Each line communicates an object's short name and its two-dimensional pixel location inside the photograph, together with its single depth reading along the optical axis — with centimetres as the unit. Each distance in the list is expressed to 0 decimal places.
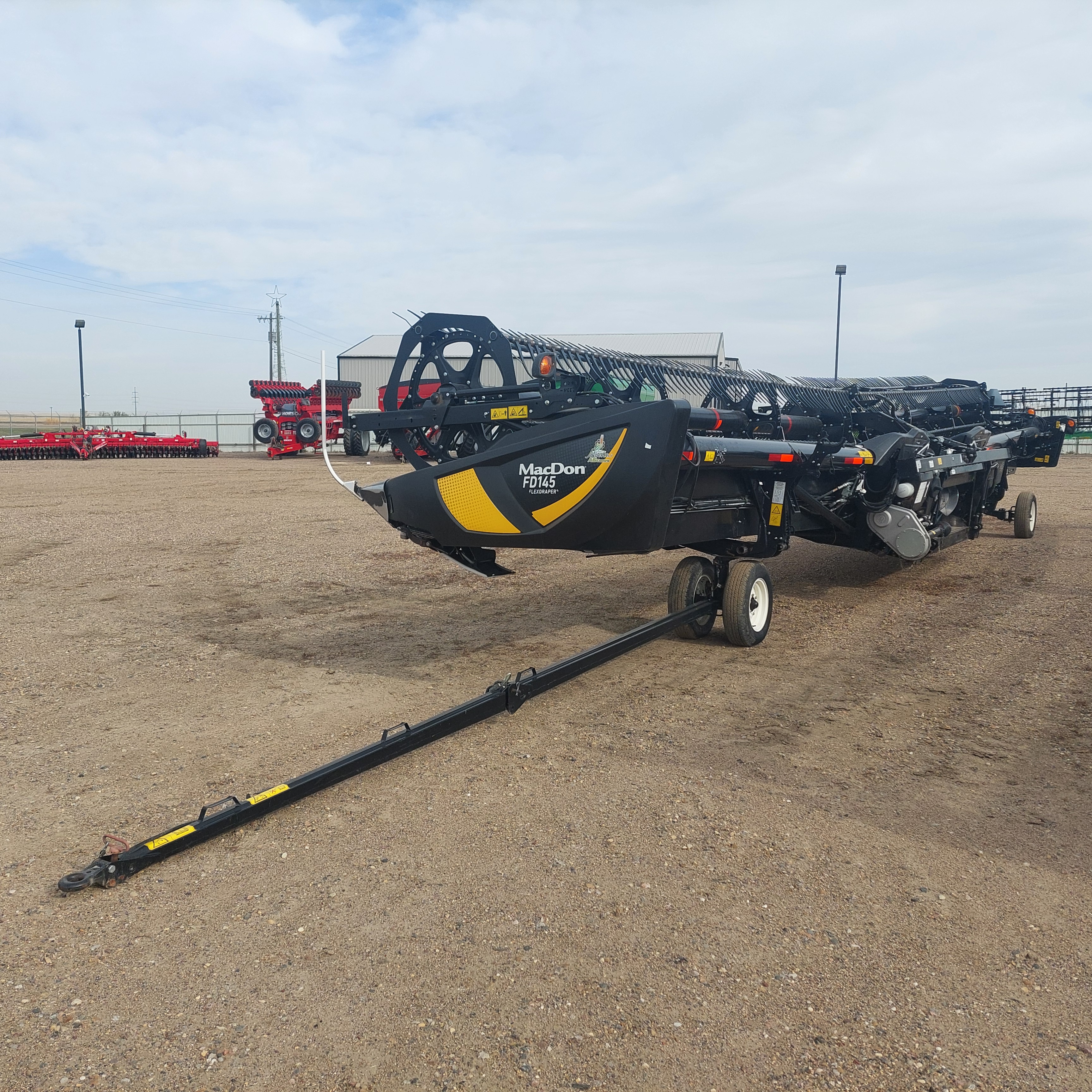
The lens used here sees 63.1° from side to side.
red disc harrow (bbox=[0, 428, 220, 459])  3128
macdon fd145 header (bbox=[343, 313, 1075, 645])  495
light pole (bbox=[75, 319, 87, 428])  4434
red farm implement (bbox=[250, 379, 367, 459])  3122
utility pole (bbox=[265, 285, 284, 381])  6450
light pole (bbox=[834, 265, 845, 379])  2888
